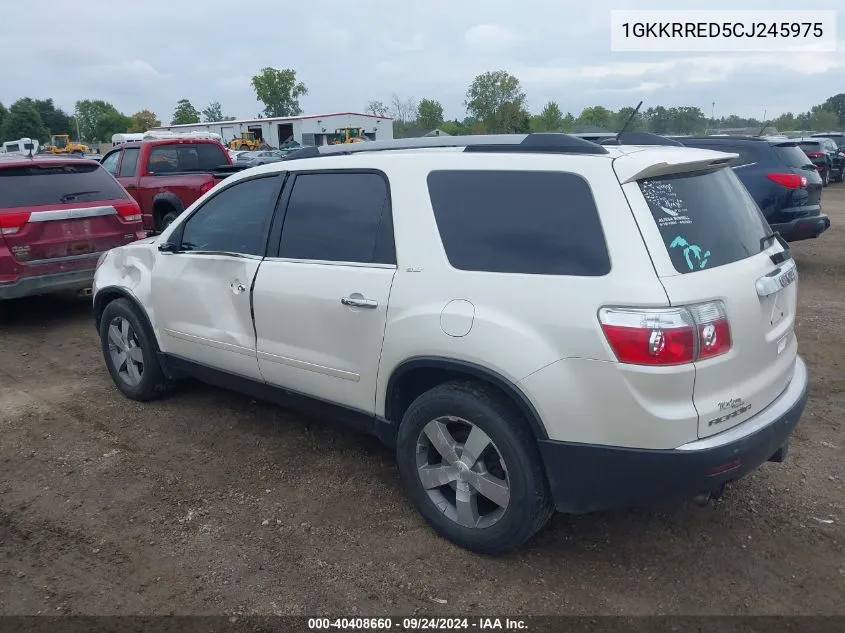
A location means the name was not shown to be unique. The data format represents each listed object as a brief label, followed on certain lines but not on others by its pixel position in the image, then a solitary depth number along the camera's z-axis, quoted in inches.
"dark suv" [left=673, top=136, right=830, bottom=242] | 351.3
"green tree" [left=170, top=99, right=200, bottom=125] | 4030.5
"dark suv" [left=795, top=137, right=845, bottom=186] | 828.6
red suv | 265.0
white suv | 105.7
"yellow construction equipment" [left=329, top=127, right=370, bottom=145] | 1954.7
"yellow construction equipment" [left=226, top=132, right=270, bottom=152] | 1827.0
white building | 2256.4
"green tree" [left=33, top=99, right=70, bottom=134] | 3868.1
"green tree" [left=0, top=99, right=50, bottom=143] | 3206.2
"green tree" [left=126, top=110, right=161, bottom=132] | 3823.1
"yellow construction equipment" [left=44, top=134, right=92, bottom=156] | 1894.2
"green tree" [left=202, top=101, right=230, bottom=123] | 4279.0
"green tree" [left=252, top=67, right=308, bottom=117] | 3848.4
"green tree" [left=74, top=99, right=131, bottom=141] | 4232.3
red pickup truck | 419.2
